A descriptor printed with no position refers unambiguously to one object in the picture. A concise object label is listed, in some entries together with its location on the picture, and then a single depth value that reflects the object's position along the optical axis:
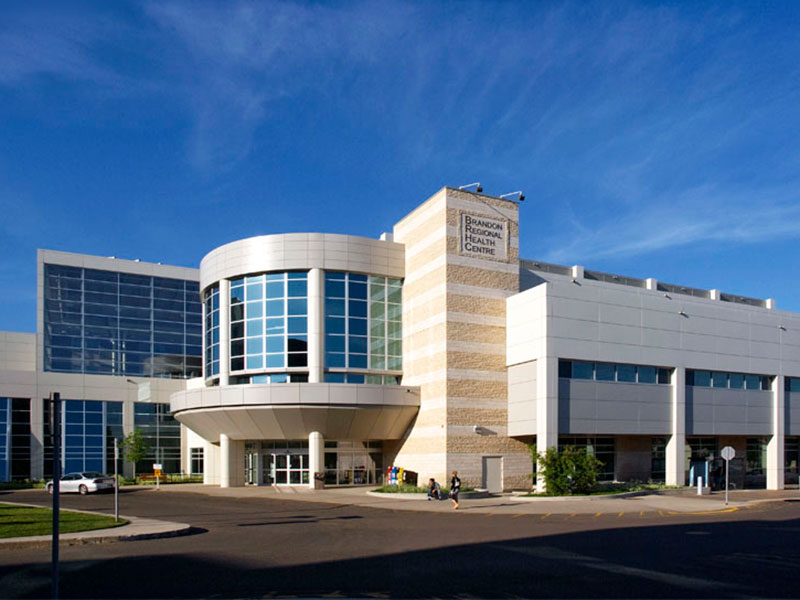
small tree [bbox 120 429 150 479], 51.81
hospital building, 37.09
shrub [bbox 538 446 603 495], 32.44
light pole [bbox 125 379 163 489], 58.12
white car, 39.56
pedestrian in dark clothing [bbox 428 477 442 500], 31.58
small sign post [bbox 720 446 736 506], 30.33
